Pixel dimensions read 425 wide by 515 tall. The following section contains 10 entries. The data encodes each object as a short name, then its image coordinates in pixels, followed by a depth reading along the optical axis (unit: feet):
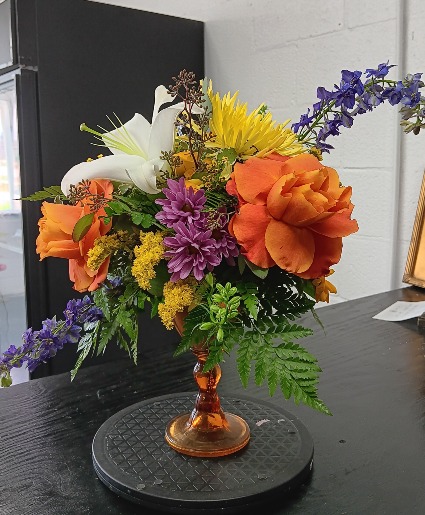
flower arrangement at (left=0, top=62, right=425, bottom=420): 1.68
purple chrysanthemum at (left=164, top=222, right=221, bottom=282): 1.69
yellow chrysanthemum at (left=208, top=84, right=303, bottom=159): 1.85
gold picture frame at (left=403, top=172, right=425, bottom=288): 4.91
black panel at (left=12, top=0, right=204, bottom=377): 5.70
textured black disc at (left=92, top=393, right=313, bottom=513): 1.87
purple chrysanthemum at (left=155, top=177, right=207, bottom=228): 1.71
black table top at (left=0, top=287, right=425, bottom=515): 1.93
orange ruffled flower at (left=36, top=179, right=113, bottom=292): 1.84
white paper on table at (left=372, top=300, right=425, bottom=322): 4.03
